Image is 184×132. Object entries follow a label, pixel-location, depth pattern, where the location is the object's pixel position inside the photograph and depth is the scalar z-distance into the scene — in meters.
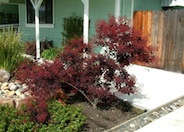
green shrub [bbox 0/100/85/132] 3.26
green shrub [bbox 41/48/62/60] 9.09
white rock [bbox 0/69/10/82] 5.48
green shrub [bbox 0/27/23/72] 5.59
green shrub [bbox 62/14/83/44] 9.50
